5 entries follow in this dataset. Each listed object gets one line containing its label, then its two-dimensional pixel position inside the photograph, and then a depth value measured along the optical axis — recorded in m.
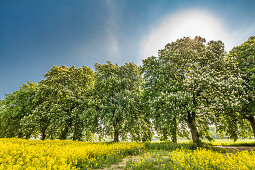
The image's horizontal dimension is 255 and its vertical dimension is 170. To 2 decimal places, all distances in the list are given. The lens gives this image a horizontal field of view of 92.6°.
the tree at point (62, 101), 20.52
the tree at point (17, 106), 23.68
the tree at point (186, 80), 14.84
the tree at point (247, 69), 15.57
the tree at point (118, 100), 18.31
